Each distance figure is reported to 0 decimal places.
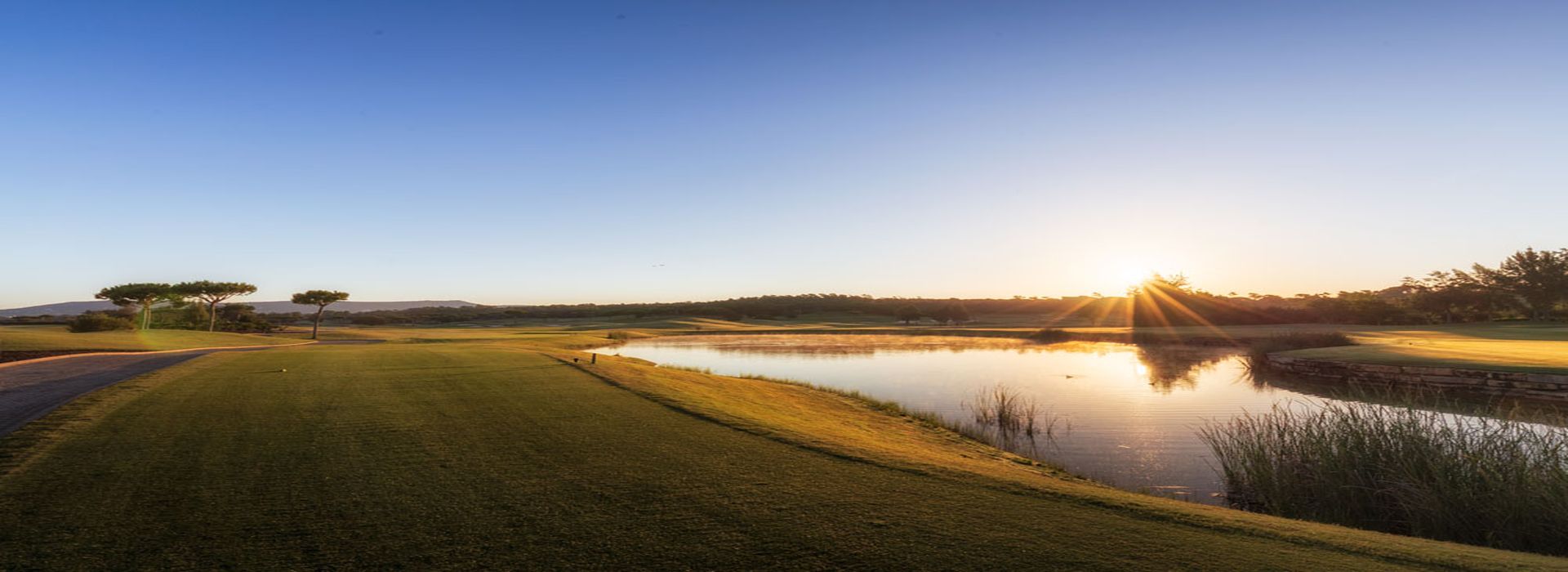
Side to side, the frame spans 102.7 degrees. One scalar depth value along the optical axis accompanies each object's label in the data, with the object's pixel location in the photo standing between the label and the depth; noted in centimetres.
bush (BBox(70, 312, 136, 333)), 3297
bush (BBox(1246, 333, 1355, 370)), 3512
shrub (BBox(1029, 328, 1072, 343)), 5674
